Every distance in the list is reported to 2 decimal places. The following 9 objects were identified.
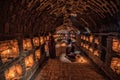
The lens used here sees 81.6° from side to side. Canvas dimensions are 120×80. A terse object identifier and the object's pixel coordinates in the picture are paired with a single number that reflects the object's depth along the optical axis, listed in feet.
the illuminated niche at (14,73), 10.33
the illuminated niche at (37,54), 20.02
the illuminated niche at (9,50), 9.97
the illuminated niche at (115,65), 14.62
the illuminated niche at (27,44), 15.29
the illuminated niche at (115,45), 14.99
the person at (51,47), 25.88
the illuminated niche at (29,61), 15.48
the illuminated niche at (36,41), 18.93
